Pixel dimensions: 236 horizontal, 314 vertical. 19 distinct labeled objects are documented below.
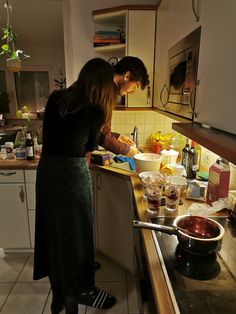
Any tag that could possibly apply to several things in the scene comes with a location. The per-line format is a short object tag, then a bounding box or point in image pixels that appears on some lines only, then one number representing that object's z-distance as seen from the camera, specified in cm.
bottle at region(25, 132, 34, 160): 199
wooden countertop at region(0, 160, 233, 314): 60
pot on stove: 73
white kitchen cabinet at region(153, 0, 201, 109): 112
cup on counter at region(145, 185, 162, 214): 105
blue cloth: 172
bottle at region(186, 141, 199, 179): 144
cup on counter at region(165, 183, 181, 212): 104
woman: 121
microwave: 104
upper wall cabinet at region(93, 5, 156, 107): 192
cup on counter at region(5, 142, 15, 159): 205
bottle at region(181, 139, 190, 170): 153
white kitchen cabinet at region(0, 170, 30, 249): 195
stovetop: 59
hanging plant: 223
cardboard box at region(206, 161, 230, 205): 108
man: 150
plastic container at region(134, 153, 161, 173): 149
